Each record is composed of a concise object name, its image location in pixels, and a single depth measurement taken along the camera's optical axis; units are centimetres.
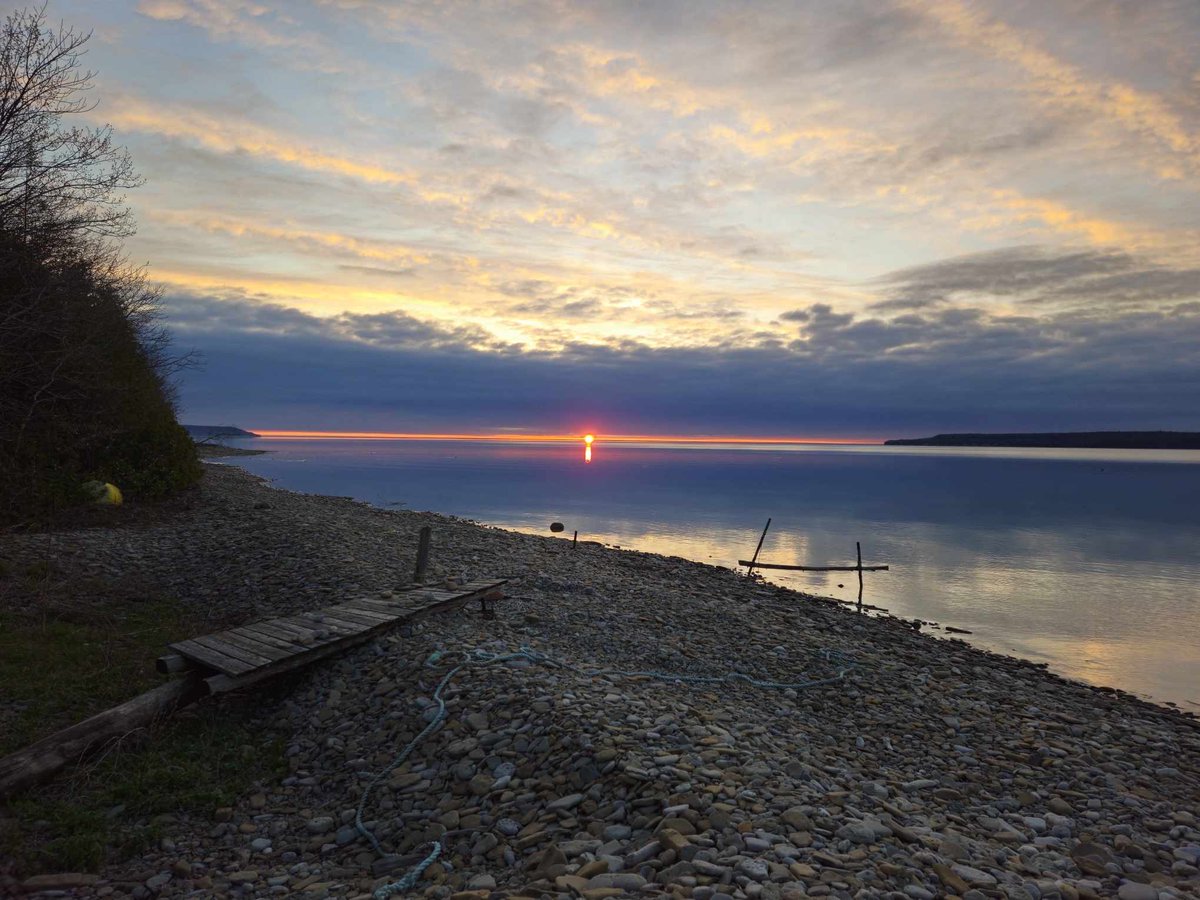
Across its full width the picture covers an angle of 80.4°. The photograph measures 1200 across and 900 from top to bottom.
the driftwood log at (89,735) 757
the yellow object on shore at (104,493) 2280
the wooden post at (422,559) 1511
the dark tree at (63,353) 1641
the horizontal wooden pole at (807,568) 2892
